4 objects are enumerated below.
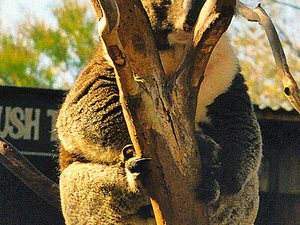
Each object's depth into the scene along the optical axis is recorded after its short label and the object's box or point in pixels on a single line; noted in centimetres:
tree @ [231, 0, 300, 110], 1928
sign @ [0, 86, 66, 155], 647
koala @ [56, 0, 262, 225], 407
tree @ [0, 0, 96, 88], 1897
